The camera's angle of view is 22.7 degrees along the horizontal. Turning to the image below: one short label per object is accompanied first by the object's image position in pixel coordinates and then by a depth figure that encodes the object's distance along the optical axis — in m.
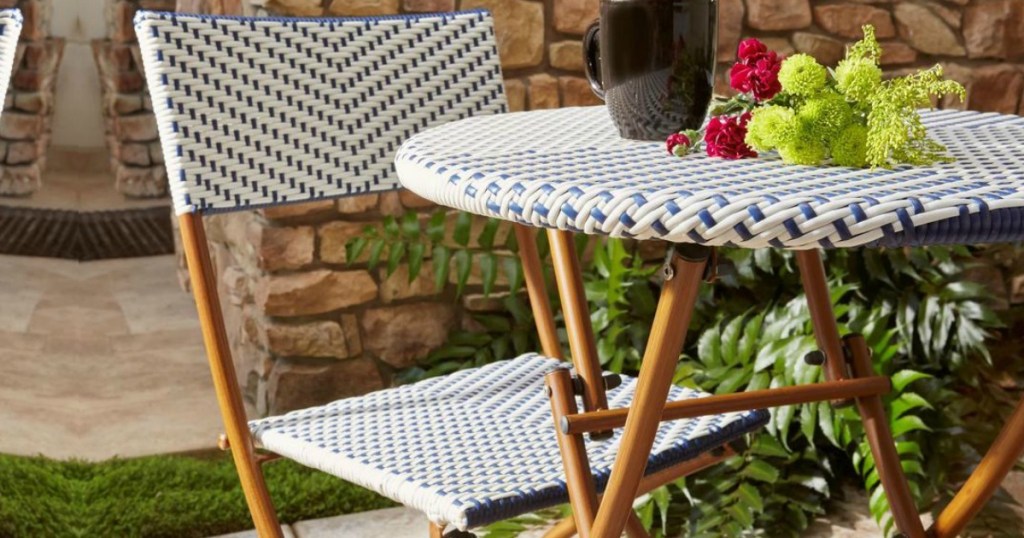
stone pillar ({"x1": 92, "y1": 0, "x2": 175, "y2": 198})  5.64
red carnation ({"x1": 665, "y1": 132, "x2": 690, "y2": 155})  2.18
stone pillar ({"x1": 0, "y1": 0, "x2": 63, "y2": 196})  5.34
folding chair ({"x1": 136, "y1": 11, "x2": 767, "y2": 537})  2.30
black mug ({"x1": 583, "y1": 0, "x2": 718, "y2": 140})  2.21
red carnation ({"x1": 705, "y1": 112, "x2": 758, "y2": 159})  2.17
